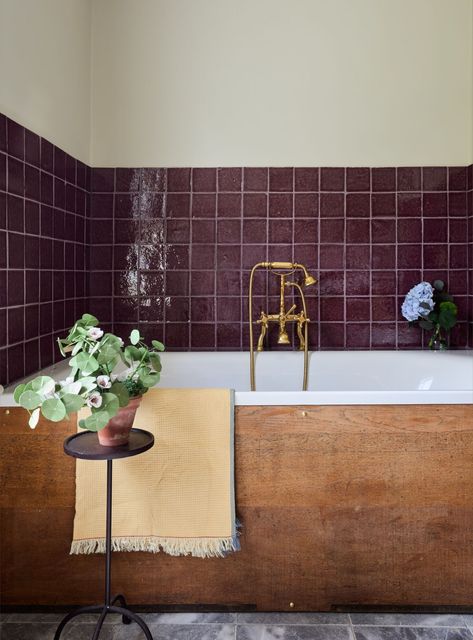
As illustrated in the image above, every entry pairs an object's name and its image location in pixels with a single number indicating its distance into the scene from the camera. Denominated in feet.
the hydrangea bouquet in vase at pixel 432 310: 8.17
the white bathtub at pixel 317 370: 8.07
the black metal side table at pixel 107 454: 4.27
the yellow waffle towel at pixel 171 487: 5.08
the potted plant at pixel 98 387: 4.11
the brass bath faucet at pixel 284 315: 8.11
